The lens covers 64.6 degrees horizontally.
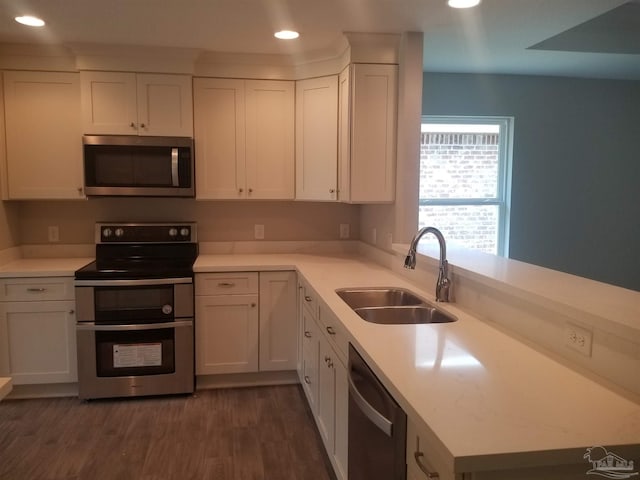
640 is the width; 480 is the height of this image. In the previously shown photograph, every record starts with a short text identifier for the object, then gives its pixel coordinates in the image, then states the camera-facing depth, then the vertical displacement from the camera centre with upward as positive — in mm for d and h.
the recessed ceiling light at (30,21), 2810 +969
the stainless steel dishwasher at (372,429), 1422 -720
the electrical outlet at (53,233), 3758 -295
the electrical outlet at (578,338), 1504 -419
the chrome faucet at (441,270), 2277 -330
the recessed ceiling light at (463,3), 2494 +974
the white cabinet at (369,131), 3168 +417
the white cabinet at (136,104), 3426 +620
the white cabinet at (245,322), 3430 -865
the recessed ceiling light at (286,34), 3039 +983
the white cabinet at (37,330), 3252 -890
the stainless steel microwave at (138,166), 3424 +195
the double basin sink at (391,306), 2320 -524
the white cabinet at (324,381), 2143 -911
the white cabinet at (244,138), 3643 +420
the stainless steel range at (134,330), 3217 -873
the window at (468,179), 4613 +180
